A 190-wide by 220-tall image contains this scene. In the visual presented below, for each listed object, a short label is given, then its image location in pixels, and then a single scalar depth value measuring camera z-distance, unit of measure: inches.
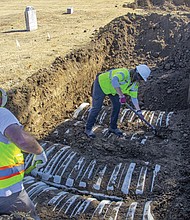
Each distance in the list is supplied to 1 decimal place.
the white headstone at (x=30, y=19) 502.8
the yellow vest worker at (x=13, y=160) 137.8
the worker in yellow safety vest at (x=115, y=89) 268.1
